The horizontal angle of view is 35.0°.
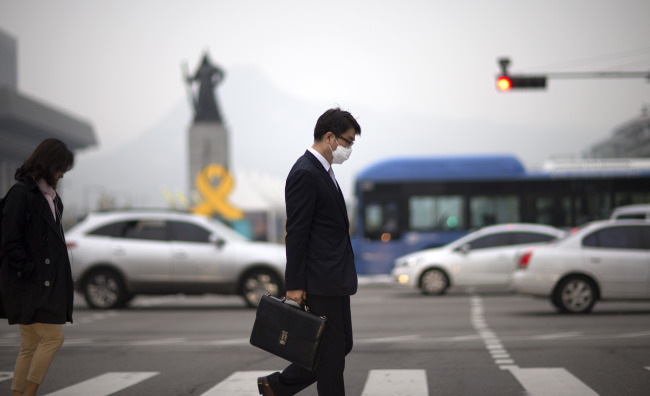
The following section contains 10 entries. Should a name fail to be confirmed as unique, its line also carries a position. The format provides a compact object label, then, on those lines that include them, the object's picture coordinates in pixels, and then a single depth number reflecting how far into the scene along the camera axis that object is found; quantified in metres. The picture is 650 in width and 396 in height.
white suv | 18.80
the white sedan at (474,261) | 22.20
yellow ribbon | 68.69
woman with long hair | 6.34
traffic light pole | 23.00
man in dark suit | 5.69
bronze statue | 81.31
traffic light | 22.66
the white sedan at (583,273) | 16.47
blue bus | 27.47
